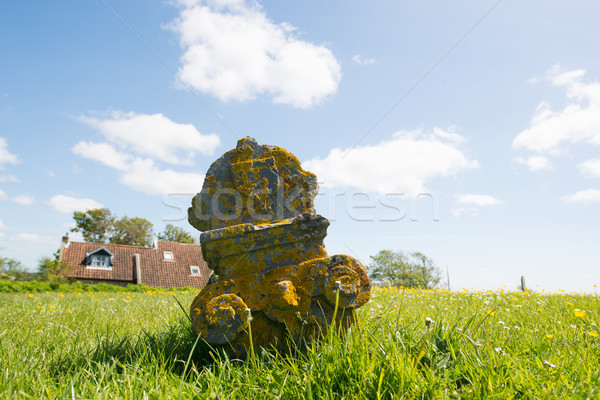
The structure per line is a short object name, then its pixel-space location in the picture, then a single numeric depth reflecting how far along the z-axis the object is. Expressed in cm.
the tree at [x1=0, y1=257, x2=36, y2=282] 3766
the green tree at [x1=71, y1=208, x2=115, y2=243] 4738
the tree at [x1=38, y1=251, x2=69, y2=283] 2818
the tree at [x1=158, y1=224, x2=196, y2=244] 5322
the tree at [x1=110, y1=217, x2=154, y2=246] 4870
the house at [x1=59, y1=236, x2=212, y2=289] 3322
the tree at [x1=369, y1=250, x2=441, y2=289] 4081
